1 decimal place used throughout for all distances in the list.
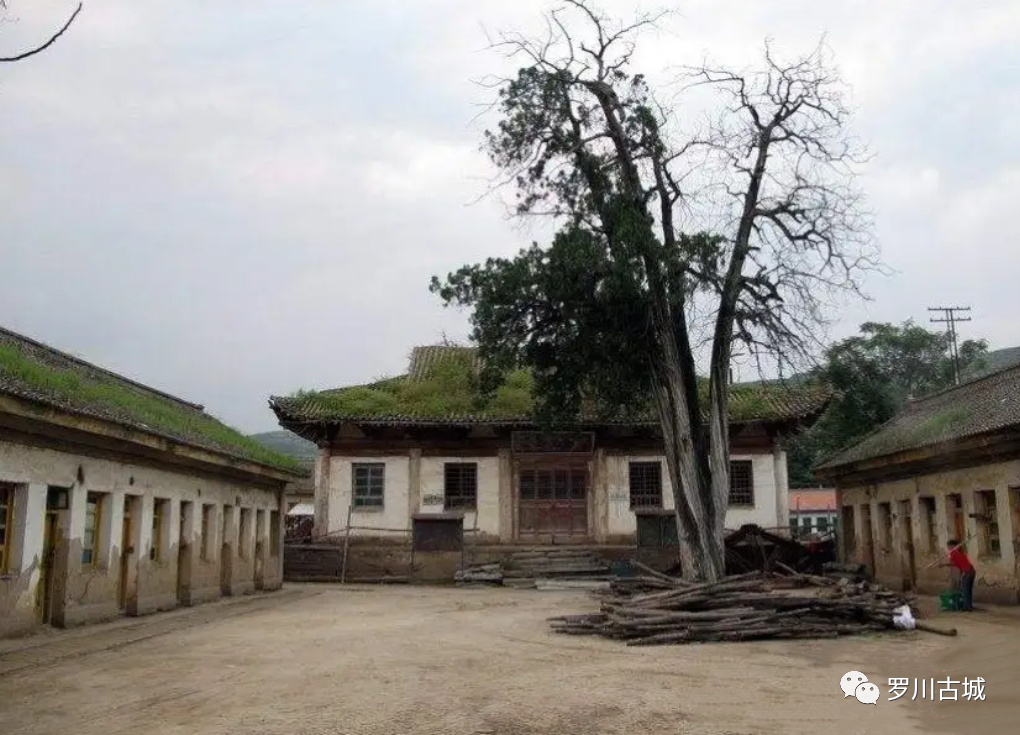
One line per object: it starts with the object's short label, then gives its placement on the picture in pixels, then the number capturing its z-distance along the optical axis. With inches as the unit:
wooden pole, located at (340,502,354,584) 994.7
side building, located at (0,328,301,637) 463.5
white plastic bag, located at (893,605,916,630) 478.3
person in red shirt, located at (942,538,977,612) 566.6
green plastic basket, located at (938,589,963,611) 577.3
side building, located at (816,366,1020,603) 593.6
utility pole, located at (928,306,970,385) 1692.3
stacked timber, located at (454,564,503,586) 933.8
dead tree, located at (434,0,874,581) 672.4
